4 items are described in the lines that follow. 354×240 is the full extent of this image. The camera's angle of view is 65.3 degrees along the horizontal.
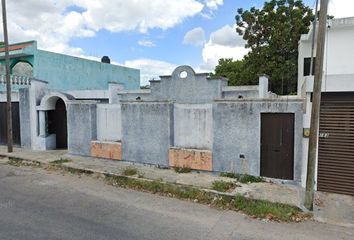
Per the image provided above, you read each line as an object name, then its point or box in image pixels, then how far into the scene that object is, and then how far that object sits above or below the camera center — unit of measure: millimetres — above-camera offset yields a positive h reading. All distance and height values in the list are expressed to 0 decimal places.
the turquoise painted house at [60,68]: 16433 +2448
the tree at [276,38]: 20172 +5001
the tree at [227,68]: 34084 +4852
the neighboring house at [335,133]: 6988 -712
